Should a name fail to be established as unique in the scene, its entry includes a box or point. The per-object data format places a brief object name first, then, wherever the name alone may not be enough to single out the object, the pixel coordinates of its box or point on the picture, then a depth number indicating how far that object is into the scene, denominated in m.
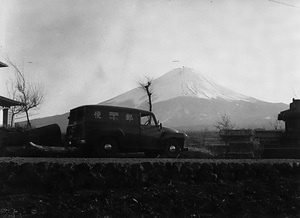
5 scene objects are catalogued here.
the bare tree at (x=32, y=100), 31.52
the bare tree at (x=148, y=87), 28.21
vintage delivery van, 13.85
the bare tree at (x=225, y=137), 17.98
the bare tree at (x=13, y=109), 33.64
